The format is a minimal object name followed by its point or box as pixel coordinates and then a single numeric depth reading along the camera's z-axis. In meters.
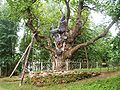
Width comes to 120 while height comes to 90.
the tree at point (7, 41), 13.50
